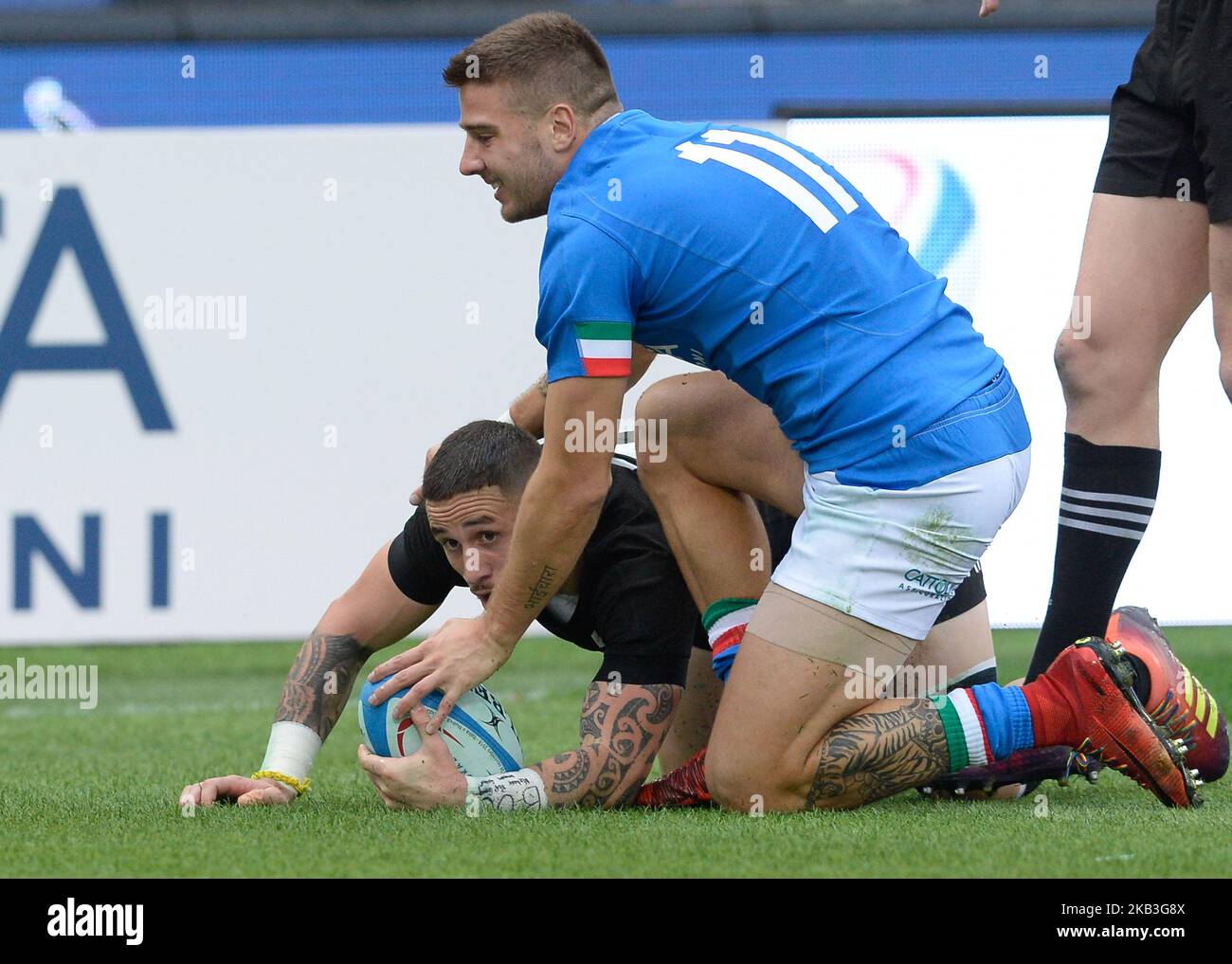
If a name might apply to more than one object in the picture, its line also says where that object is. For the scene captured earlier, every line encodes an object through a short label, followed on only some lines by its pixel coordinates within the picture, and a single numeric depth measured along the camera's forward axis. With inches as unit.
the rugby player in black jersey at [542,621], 230.2
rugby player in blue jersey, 219.8
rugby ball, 233.3
